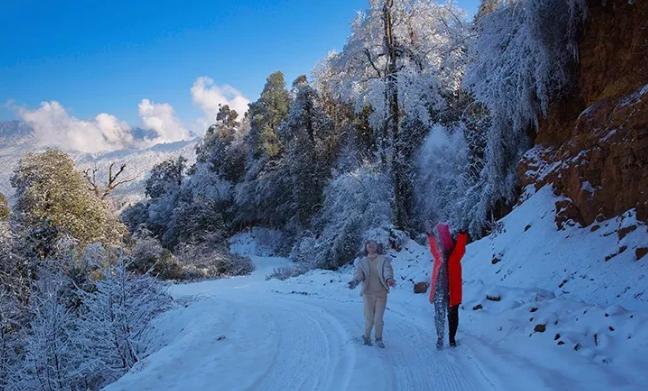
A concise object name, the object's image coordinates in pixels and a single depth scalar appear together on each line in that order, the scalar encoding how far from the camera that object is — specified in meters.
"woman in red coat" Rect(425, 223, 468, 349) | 5.95
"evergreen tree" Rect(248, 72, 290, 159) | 36.47
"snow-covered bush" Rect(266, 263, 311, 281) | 20.30
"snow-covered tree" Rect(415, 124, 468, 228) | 16.30
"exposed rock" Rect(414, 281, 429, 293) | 10.13
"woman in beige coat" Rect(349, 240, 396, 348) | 6.41
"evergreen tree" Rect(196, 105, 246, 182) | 41.84
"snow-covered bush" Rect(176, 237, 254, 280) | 25.48
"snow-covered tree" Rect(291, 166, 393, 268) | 19.00
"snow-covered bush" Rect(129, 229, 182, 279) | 23.95
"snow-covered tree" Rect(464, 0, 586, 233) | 9.11
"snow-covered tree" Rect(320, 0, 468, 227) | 17.00
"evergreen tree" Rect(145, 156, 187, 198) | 43.84
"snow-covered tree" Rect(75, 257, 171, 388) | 8.02
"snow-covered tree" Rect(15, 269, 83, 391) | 8.84
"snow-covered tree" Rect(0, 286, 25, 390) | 10.07
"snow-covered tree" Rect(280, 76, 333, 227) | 29.58
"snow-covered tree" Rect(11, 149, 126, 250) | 20.53
